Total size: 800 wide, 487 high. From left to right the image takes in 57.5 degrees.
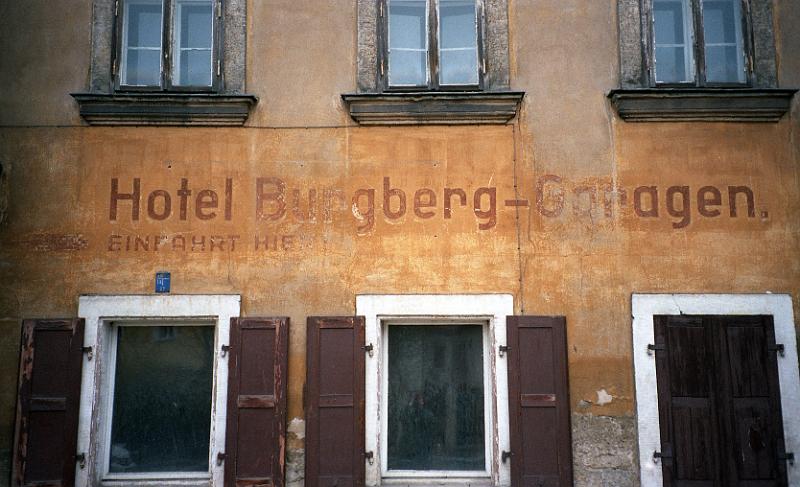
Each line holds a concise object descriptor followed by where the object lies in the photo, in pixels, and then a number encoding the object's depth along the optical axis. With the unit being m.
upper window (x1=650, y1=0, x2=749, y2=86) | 6.38
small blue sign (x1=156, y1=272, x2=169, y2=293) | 6.08
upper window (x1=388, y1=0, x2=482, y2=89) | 6.40
